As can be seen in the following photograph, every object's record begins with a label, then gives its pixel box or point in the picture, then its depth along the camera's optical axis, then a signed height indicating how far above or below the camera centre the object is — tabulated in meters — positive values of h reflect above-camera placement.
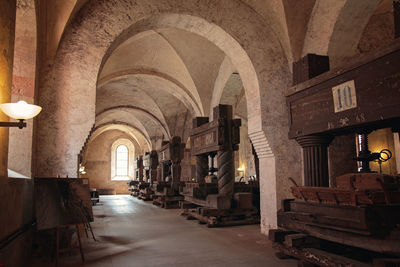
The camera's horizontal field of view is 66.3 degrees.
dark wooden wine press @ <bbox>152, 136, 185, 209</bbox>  12.61 -0.58
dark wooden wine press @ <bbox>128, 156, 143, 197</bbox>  20.94 -0.60
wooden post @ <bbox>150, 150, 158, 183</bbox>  18.14 +0.17
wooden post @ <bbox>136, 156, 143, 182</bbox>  22.88 +0.22
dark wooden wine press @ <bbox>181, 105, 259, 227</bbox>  7.80 -0.55
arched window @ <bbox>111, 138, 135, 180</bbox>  28.89 +0.96
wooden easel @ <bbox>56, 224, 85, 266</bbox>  4.38 -1.12
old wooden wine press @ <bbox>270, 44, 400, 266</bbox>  3.10 -0.17
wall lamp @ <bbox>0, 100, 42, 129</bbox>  3.25 +0.65
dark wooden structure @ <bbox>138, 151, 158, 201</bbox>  16.49 -0.43
